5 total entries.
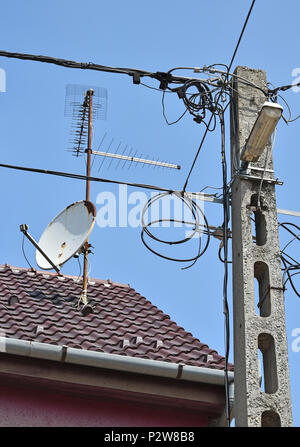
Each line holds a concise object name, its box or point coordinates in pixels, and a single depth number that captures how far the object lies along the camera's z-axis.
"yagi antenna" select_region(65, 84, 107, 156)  19.62
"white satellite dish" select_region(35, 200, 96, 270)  17.38
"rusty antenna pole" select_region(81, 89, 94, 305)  17.13
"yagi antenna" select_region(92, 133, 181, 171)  17.36
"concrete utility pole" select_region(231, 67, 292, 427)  10.46
